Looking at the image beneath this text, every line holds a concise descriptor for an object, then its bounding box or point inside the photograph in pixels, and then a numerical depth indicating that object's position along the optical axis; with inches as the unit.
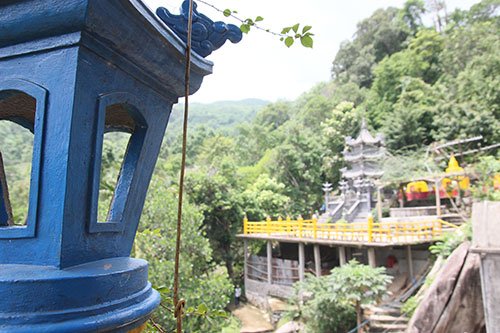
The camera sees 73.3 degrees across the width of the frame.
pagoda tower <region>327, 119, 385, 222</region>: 681.6
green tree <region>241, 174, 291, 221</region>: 605.9
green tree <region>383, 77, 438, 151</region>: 835.4
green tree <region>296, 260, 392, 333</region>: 312.0
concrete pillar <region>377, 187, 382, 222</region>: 593.3
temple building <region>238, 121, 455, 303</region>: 420.2
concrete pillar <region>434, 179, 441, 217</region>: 523.3
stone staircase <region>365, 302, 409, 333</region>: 312.2
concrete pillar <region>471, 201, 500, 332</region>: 171.3
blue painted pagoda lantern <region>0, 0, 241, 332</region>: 28.6
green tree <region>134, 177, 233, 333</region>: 243.3
